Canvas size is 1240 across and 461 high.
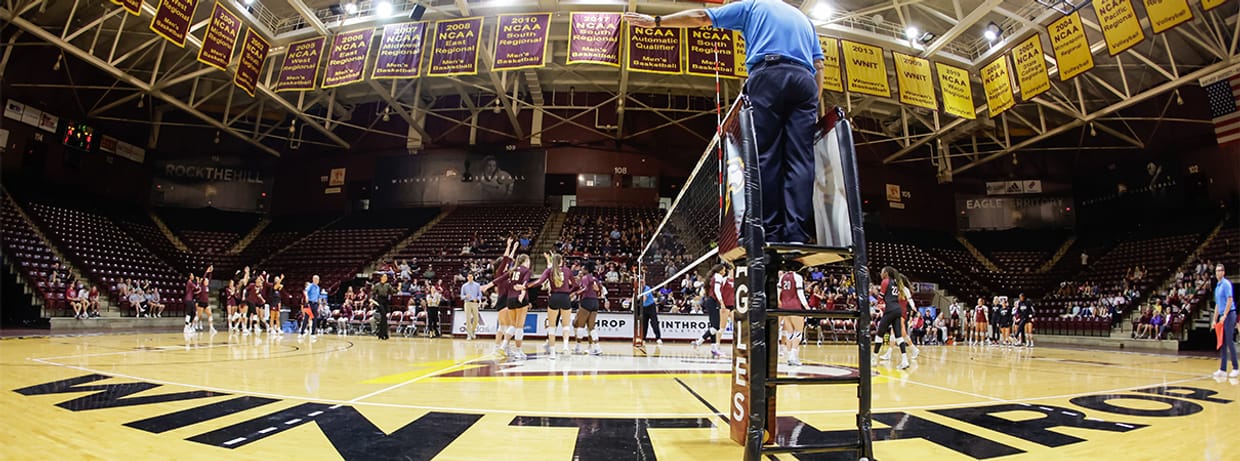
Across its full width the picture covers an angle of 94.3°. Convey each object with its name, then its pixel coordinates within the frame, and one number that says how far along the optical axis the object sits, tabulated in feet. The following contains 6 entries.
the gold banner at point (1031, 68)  54.54
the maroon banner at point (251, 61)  57.06
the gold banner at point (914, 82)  58.65
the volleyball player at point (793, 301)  29.76
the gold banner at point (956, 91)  60.03
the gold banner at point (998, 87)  59.06
